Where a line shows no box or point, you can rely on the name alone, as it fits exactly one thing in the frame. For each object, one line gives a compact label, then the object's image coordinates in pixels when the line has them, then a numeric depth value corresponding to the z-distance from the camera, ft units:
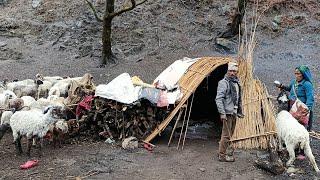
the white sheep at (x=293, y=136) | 28.60
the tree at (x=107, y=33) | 53.72
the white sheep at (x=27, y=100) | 34.48
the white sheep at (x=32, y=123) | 29.94
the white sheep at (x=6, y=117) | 32.09
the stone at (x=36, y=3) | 69.23
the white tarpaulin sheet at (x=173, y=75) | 34.14
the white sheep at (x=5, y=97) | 34.31
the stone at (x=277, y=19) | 65.26
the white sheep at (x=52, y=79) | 41.05
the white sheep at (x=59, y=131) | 31.74
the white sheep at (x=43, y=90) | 39.81
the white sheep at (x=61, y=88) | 37.83
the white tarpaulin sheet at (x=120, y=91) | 32.60
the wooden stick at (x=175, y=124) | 32.96
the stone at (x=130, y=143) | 32.05
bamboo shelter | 32.27
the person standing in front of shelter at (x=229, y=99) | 29.14
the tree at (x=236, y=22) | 60.03
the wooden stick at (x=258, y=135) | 31.81
